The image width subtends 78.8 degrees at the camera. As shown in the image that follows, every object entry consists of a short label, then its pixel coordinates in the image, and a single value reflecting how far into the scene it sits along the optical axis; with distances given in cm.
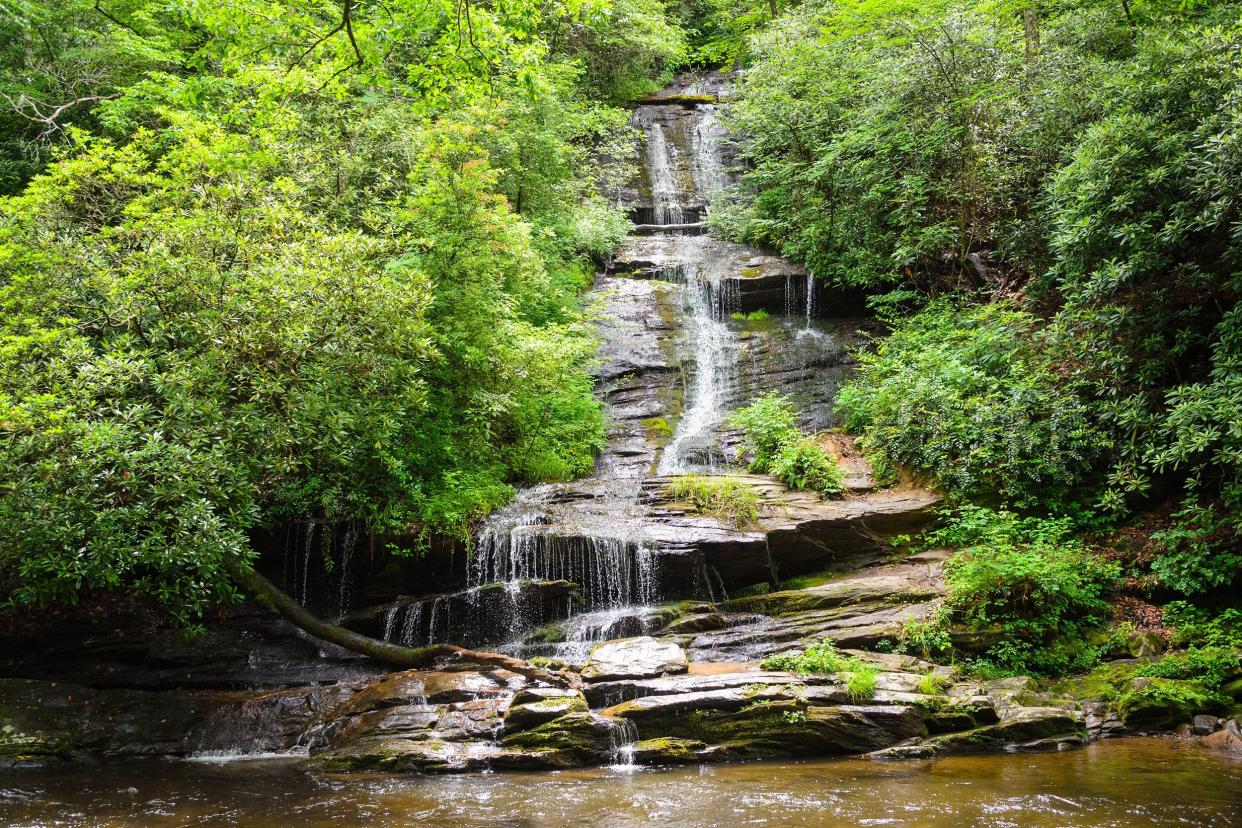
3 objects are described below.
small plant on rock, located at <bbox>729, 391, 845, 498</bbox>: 1280
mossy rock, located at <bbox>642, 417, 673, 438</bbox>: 1591
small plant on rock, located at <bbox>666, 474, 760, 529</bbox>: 1191
